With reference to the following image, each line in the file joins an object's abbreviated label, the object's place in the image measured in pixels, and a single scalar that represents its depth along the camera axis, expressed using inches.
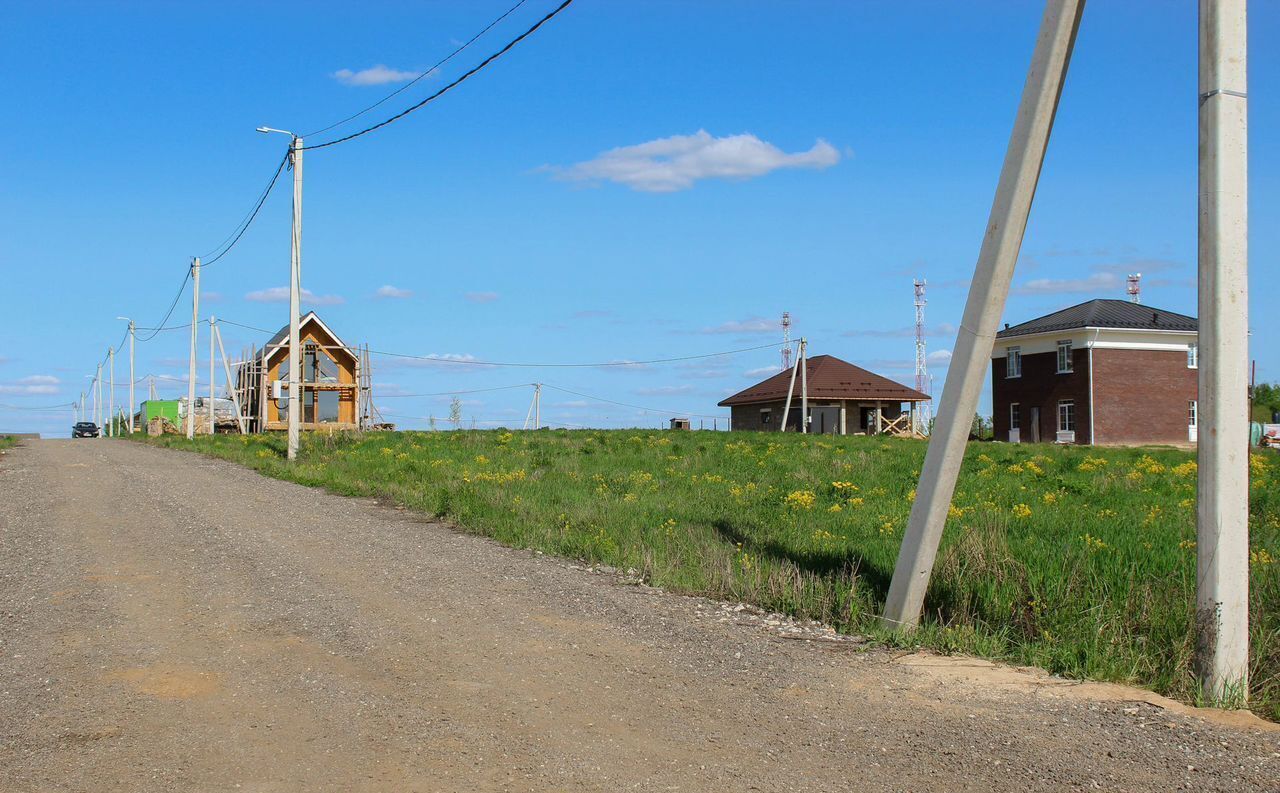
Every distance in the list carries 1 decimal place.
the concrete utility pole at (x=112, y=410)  2861.7
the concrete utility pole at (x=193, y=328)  1669.5
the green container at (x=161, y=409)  2995.6
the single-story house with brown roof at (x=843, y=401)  2215.8
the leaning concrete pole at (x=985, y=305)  278.7
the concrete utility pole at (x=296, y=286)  1023.6
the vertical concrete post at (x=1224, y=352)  249.6
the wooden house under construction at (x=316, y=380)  2108.8
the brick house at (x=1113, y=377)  1823.3
